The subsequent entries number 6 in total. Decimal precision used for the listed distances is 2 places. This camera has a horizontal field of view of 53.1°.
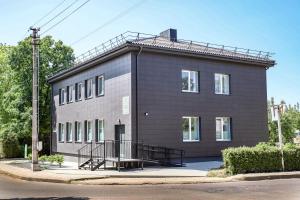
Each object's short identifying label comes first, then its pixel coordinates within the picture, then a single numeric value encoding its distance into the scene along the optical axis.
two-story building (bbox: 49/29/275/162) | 17.66
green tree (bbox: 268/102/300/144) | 31.89
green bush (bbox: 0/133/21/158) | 29.46
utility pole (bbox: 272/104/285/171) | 14.43
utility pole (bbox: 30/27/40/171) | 16.60
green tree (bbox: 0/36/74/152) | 30.81
